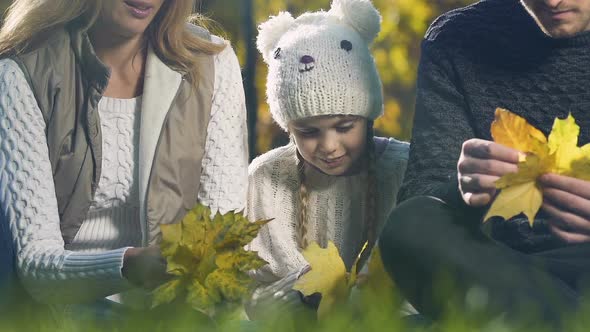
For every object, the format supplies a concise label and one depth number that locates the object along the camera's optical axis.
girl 6.62
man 4.60
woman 5.85
